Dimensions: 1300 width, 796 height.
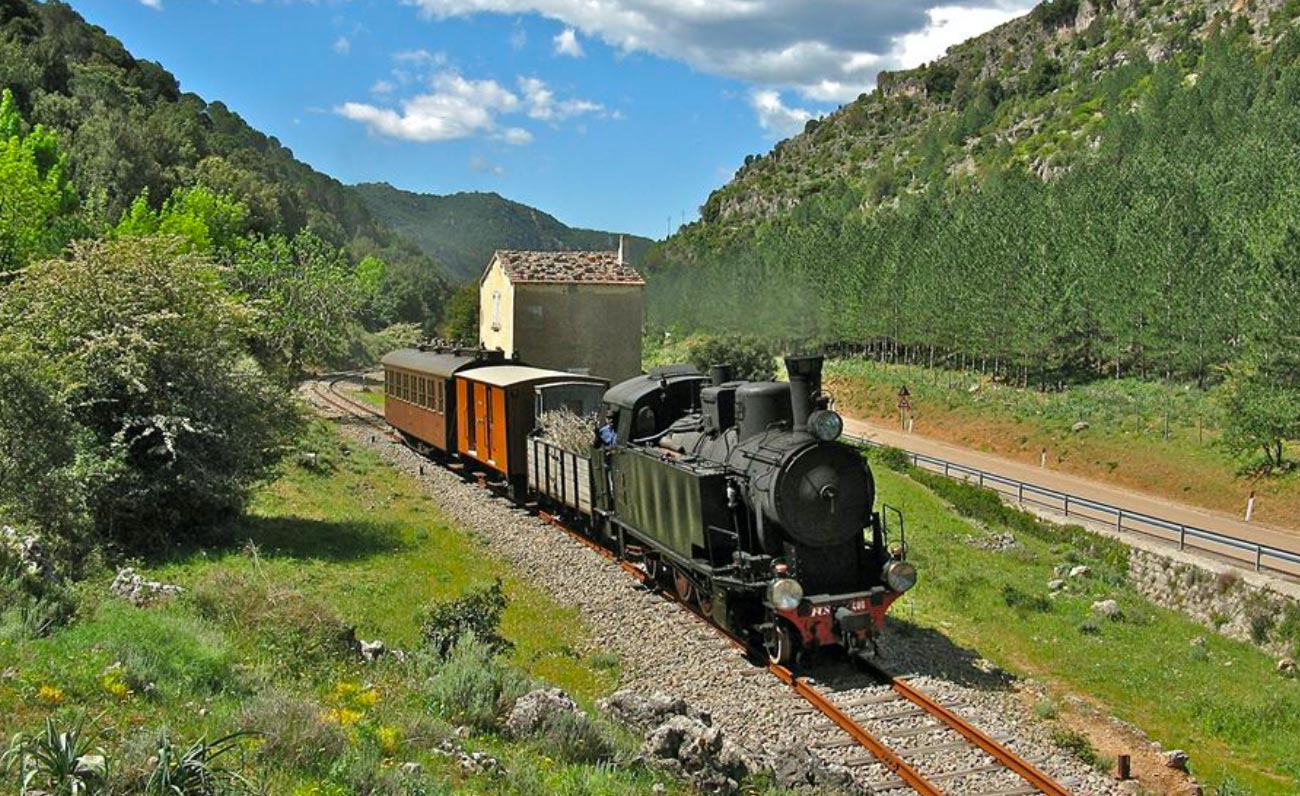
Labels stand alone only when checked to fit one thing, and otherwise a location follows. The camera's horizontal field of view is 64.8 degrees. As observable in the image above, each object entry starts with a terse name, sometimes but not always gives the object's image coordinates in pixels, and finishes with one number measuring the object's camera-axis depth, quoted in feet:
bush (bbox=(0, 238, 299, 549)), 53.72
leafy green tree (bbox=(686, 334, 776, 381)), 153.89
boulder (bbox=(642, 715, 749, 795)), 29.35
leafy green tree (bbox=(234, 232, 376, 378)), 130.41
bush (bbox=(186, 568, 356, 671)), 34.73
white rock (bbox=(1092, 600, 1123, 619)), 55.52
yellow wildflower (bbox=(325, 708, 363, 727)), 26.35
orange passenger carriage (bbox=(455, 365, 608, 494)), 75.66
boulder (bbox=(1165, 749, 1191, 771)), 34.71
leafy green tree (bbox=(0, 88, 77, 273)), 89.86
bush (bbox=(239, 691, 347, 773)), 22.88
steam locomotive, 41.91
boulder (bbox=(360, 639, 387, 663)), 36.82
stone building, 134.31
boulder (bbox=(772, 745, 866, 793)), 30.60
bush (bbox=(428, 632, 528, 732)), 30.71
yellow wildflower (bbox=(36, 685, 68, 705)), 23.84
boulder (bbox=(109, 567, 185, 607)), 40.13
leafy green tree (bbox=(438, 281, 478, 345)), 267.80
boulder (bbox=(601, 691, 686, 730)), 33.71
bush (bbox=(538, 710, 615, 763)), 28.60
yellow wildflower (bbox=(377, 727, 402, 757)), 25.32
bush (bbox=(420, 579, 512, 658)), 41.42
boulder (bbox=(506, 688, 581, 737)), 30.04
